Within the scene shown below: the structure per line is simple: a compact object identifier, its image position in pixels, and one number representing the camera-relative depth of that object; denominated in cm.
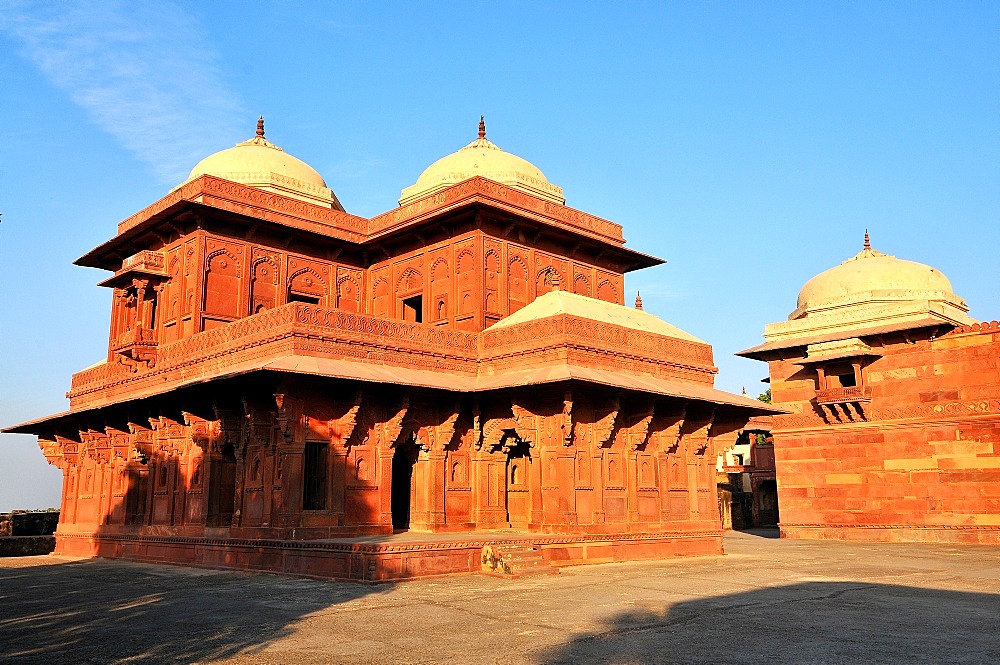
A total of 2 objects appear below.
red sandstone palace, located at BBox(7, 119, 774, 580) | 1566
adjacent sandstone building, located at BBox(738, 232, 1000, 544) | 2316
